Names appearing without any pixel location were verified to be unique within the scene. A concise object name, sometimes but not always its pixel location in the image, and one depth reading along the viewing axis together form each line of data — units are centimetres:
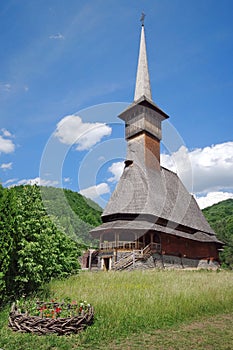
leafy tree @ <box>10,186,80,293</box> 934
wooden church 2216
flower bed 644
